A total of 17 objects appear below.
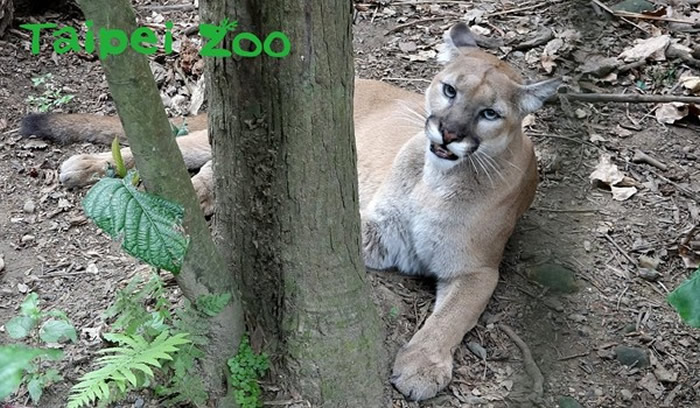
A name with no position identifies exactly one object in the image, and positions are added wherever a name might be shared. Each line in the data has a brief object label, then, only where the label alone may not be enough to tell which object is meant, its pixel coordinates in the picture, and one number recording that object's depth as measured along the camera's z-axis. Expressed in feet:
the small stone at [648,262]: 12.27
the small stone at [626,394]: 10.23
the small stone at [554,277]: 11.79
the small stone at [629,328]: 11.16
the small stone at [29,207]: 12.32
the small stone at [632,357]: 10.67
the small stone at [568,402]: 10.02
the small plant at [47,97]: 14.32
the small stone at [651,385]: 10.37
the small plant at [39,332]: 9.30
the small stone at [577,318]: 11.27
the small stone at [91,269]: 11.23
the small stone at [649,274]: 12.09
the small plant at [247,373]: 9.21
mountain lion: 10.89
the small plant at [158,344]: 8.24
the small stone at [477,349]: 10.83
